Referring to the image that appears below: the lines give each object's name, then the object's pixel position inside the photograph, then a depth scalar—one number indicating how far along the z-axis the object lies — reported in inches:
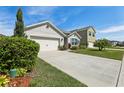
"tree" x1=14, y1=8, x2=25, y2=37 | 304.0
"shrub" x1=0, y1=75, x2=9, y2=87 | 96.1
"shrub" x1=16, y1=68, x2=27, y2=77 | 117.7
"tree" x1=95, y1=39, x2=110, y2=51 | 437.8
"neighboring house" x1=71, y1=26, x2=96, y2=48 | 546.1
